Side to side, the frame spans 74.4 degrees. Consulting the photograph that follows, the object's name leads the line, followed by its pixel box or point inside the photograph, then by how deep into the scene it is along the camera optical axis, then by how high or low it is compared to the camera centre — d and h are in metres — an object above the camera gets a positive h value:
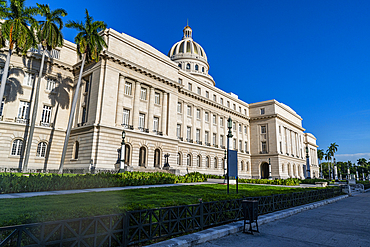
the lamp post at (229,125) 14.78 +2.90
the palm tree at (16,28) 24.28 +13.66
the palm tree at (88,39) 29.36 +15.47
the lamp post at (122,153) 27.17 +1.89
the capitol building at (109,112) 30.59 +8.30
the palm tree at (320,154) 138.12 +12.27
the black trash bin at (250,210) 8.50 -1.25
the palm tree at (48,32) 28.12 +15.55
